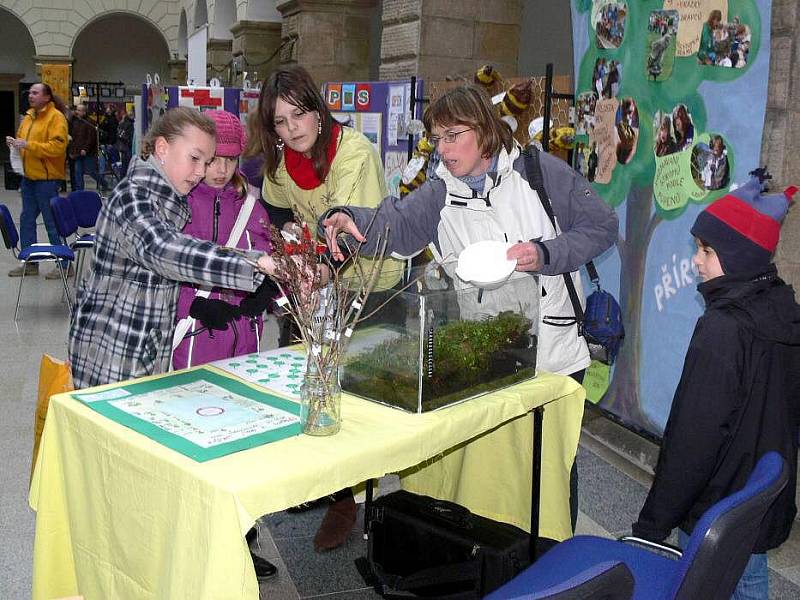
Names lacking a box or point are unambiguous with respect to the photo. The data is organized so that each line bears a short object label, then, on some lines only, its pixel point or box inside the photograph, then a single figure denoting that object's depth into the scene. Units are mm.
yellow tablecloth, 1673
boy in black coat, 1948
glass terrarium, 2055
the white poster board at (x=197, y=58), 9203
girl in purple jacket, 2670
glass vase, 1926
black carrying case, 2539
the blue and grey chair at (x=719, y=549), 1460
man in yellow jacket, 7727
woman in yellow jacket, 2752
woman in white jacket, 2406
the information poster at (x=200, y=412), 1865
